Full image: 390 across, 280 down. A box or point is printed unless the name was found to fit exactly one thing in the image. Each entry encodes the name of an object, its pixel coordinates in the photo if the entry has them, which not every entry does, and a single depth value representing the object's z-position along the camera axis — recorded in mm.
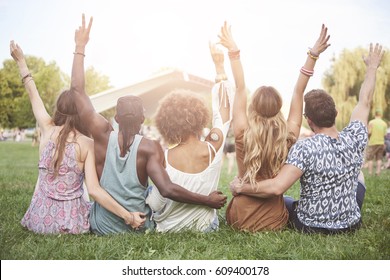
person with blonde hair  3693
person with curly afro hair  3758
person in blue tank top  3607
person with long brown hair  3736
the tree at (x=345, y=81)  11500
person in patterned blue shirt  3557
